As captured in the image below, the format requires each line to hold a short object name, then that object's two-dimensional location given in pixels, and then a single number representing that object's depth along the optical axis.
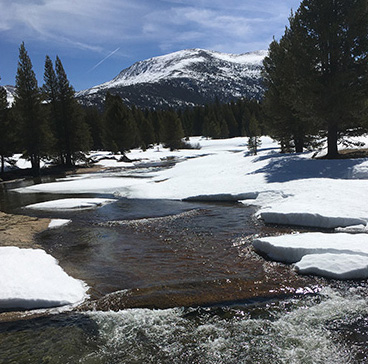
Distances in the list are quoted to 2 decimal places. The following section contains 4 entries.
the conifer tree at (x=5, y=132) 33.84
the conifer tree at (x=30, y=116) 35.19
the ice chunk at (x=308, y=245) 6.86
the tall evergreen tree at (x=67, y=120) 41.16
